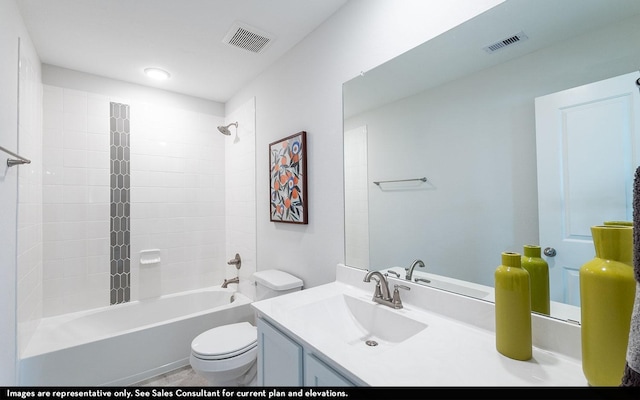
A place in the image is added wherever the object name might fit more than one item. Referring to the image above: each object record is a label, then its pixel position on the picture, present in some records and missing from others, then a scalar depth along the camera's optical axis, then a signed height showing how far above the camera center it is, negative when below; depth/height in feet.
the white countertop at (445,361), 2.40 -1.53
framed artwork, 6.24 +0.62
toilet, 5.56 -2.96
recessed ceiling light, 7.95 +3.87
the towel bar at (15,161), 4.60 +0.81
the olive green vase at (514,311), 2.66 -1.06
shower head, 9.33 +2.56
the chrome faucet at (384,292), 4.15 -1.37
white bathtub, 6.06 -3.35
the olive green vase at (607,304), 2.08 -0.81
